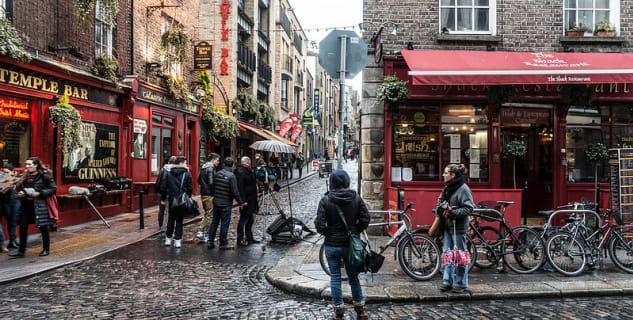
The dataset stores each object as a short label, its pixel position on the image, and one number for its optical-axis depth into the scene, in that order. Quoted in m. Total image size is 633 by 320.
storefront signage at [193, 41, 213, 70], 17.02
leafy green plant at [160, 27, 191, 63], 14.60
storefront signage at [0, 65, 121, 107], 9.28
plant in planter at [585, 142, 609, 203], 9.64
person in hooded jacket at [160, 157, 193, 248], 8.84
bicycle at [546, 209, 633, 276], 6.78
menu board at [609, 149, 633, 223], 8.06
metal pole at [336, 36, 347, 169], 5.31
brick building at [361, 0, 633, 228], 9.71
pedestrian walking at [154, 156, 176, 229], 9.32
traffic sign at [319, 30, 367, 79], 5.82
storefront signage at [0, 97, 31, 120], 9.48
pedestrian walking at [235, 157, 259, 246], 9.09
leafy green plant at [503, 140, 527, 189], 9.38
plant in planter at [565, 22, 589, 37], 10.29
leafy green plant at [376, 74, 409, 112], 9.12
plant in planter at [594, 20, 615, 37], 10.34
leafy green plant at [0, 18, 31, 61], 8.52
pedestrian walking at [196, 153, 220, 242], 9.26
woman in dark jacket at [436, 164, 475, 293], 5.80
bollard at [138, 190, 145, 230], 10.66
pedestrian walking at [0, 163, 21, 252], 8.37
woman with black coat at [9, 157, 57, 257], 7.68
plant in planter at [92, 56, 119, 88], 11.99
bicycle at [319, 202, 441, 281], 6.43
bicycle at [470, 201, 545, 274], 6.80
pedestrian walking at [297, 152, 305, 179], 30.35
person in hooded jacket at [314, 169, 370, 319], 4.75
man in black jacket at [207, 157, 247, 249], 8.78
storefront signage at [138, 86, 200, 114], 14.14
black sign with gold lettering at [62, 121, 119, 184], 11.20
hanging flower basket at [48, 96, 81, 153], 10.18
